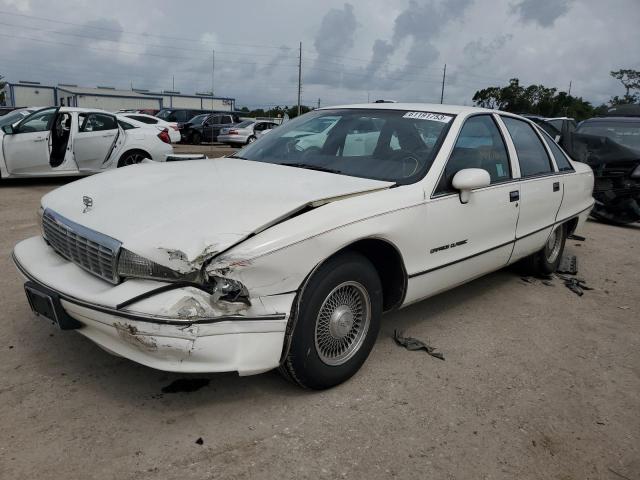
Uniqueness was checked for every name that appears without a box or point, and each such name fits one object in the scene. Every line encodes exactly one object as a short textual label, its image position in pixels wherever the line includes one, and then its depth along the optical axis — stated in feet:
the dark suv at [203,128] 80.38
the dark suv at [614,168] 24.93
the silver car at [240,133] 75.51
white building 182.23
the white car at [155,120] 51.43
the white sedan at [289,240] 7.39
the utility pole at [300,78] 143.80
